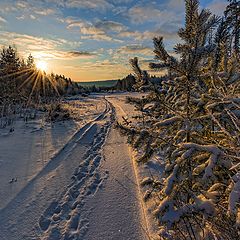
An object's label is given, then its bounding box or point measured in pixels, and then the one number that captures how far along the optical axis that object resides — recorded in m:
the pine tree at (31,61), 36.43
